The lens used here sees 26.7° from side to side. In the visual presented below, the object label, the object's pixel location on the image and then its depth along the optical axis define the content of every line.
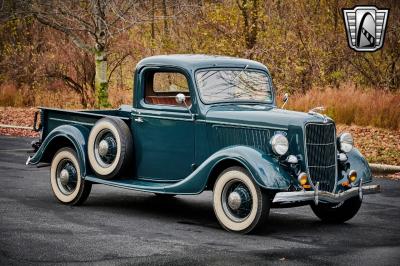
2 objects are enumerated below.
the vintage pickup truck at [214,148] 8.88
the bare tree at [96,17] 23.14
